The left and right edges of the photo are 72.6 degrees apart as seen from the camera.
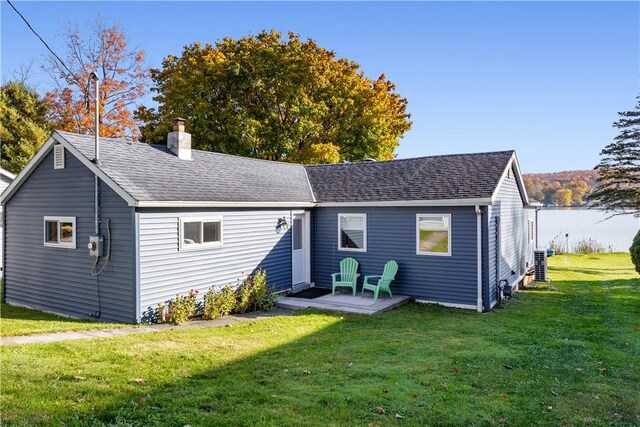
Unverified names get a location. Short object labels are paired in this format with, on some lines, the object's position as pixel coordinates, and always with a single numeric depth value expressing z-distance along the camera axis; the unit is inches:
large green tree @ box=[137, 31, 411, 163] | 990.4
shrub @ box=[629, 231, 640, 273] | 475.8
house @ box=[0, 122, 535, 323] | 371.9
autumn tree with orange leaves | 964.6
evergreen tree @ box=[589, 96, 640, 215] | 952.3
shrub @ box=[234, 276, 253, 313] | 425.4
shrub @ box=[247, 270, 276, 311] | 441.4
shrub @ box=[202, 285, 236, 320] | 394.3
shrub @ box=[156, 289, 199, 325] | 369.4
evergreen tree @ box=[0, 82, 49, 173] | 1093.3
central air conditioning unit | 659.4
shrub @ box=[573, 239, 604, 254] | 1128.8
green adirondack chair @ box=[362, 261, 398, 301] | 470.9
